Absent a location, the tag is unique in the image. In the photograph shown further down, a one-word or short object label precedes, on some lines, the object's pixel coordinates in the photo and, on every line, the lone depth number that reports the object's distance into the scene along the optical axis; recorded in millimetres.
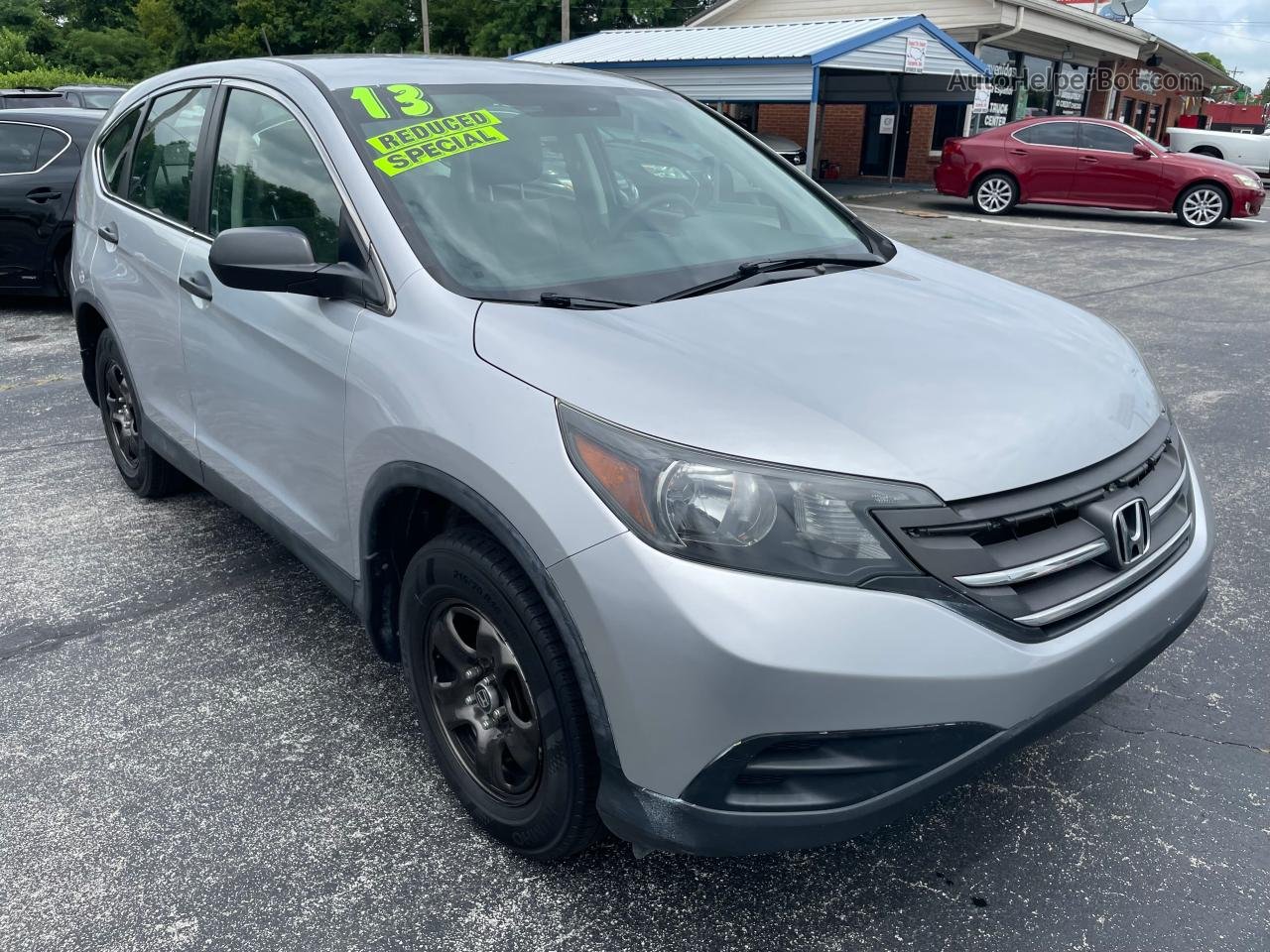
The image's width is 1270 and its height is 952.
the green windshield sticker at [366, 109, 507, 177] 2570
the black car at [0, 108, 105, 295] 7805
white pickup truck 22156
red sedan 14672
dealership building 17031
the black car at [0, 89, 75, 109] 12461
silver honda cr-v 1756
